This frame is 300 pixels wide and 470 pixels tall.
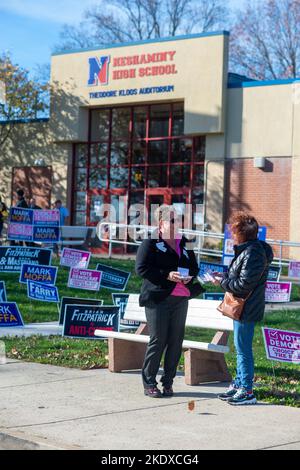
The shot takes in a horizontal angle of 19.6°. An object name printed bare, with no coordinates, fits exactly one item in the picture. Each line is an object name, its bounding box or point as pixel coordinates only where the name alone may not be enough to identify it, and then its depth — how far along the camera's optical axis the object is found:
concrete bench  9.25
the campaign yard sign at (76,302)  11.46
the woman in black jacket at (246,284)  8.16
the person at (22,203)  25.72
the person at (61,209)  27.17
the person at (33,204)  26.37
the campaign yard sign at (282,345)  9.10
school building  28.00
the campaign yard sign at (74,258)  16.77
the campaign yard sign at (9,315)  12.25
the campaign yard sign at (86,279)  15.05
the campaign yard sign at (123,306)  12.17
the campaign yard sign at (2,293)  13.26
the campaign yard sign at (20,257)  15.56
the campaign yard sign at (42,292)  14.12
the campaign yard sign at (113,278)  15.91
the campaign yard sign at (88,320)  10.97
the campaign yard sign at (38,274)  14.51
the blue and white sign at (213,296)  13.50
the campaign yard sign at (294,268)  20.20
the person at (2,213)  23.65
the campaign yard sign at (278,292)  15.40
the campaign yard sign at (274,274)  18.94
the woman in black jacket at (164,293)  8.62
